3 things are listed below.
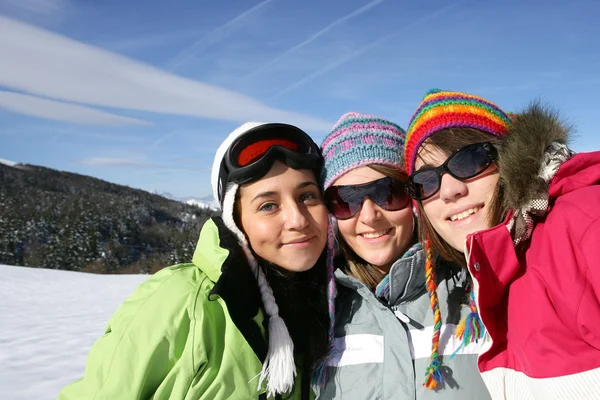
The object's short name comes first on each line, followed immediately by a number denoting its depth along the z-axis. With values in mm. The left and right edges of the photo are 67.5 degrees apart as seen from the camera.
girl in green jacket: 565
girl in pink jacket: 430
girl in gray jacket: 603
